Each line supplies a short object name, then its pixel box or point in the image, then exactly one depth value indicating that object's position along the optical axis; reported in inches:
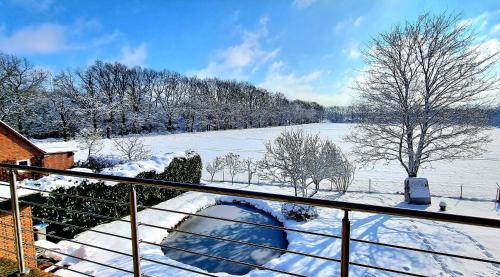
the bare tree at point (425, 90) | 535.8
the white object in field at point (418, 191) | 544.1
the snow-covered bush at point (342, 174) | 657.0
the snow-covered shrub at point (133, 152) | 868.0
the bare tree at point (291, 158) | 599.5
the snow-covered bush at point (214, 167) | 839.0
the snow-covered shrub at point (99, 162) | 763.4
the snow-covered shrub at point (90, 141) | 930.7
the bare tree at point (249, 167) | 790.2
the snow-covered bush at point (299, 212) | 485.1
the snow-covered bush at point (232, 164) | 853.8
